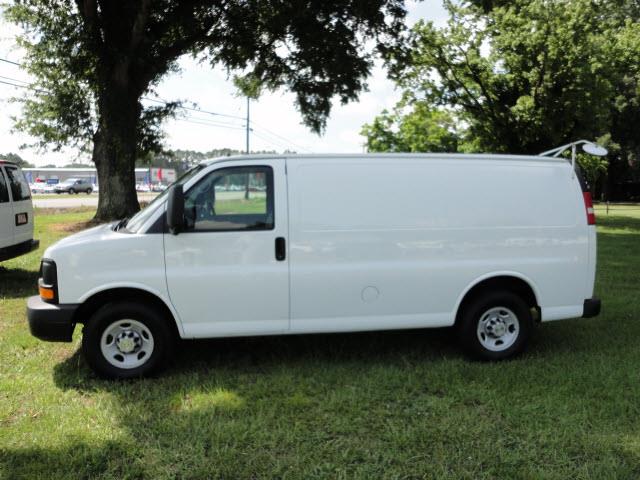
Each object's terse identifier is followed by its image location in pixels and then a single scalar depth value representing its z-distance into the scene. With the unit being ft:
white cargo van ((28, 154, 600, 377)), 15.96
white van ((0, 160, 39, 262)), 28.68
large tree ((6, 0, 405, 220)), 53.01
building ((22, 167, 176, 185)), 220.70
